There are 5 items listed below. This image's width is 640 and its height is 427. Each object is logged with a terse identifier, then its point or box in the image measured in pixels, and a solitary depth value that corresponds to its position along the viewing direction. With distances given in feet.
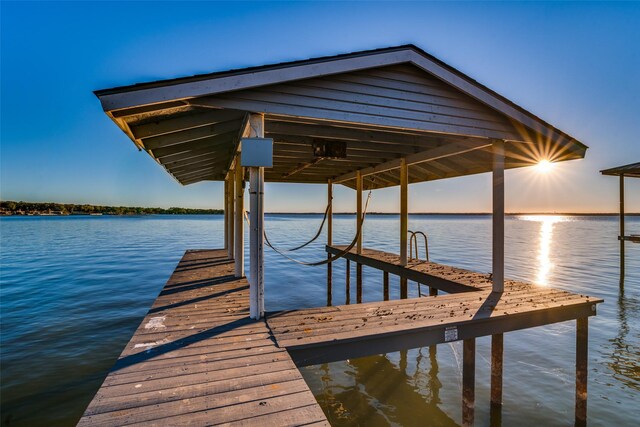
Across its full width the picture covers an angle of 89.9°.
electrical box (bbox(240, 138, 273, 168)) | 13.23
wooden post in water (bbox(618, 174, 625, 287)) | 46.43
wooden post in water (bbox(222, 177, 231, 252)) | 35.07
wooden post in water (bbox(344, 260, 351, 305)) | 42.40
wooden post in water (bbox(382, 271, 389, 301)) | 33.77
